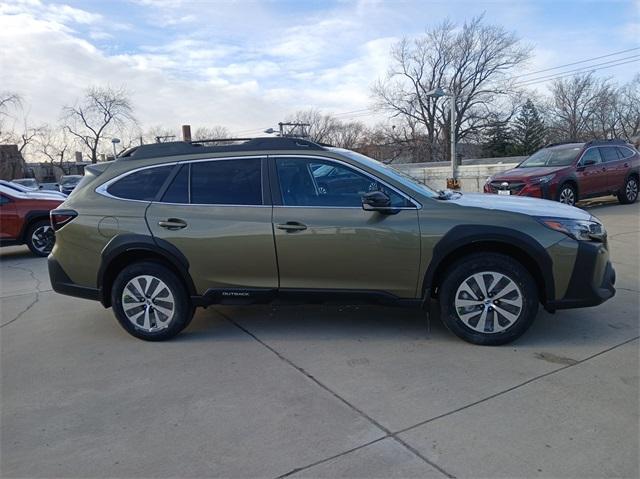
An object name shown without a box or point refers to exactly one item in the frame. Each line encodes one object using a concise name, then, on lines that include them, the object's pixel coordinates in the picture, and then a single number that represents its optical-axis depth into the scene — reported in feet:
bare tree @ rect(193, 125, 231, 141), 190.08
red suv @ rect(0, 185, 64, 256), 29.12
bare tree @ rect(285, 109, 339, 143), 199.31
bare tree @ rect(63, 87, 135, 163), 156.35
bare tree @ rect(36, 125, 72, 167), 160.56
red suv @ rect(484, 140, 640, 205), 34.78
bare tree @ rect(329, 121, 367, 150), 192.85
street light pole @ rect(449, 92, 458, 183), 62.75
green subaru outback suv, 12.32
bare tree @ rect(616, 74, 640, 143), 164.35
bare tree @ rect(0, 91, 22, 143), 135.74
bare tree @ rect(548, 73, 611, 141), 165.78
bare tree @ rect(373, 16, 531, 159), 175.94
